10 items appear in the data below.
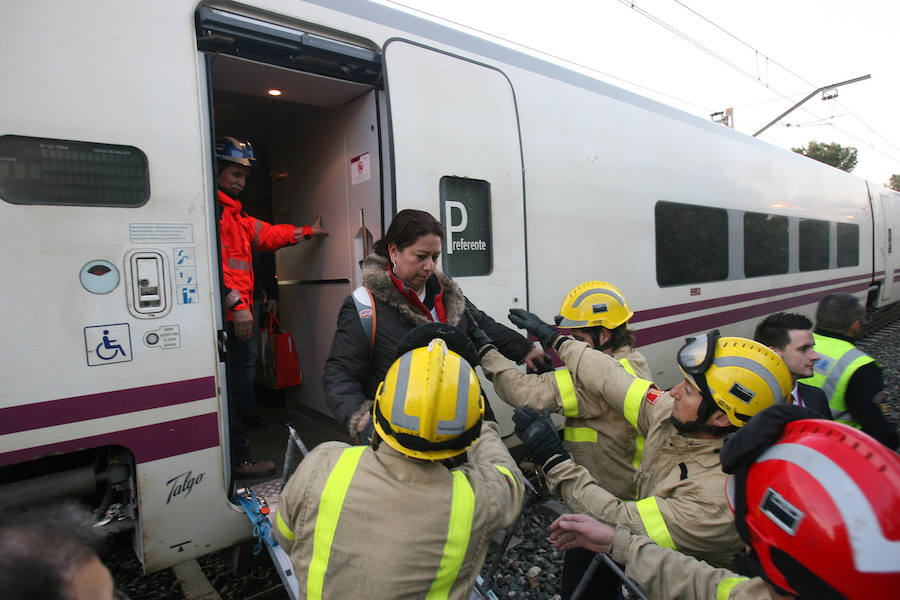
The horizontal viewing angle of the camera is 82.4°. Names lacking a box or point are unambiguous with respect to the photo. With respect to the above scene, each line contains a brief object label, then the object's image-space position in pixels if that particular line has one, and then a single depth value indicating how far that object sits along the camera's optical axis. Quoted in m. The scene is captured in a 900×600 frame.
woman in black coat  2.19
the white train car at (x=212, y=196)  1.96
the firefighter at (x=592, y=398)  2.35
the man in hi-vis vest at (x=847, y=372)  2.77
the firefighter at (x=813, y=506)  0.85
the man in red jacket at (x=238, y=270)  2.89
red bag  3.84
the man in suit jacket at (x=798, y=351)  2.70
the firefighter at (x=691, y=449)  1.60
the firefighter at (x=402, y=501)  1.24
